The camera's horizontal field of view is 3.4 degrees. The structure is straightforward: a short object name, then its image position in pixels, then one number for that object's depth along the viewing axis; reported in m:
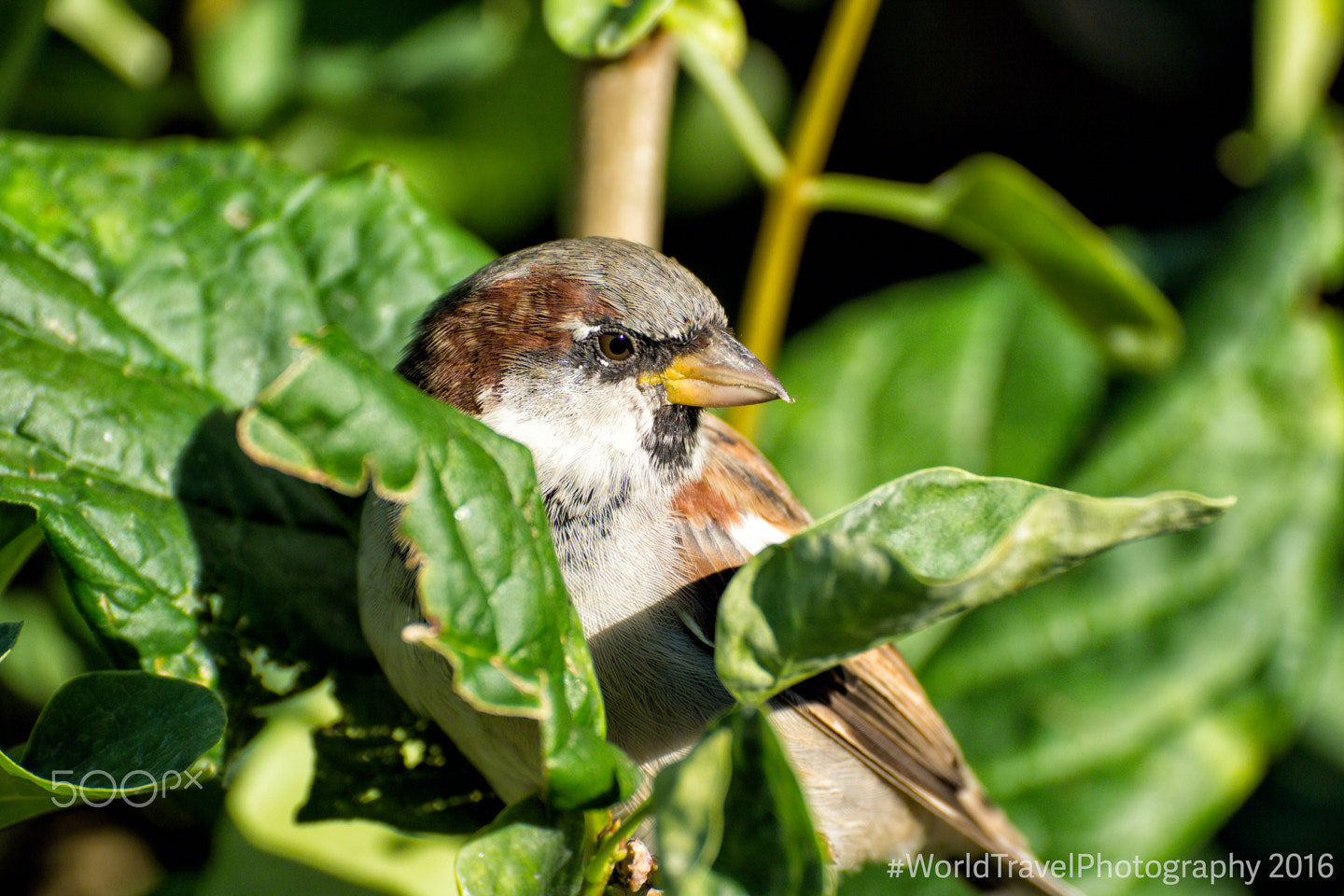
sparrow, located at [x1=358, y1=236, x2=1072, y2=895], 2.23
